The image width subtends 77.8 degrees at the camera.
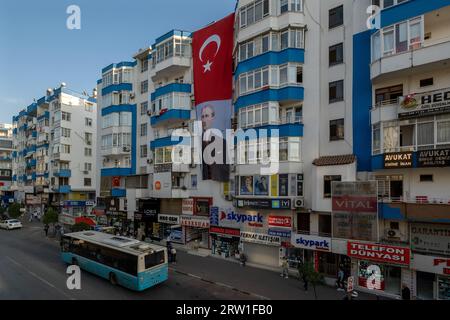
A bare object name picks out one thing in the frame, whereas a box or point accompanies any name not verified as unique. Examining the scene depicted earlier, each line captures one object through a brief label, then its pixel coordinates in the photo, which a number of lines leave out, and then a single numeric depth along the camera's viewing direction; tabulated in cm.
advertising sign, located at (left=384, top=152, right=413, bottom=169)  1773
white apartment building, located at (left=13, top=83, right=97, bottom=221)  5351
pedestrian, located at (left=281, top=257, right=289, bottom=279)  2236
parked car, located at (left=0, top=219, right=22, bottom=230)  4412
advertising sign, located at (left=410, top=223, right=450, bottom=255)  1742
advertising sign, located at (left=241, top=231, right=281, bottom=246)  2408
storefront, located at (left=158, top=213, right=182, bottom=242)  3294
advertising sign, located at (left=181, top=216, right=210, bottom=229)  2982
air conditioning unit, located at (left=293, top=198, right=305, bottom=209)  2292
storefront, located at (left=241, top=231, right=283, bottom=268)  2447
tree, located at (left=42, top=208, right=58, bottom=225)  3822
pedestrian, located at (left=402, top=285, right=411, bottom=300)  1692
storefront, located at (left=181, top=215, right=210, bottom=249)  3016
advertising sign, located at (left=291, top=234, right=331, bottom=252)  2064
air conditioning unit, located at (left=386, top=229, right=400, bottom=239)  1906
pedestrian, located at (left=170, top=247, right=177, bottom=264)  2581
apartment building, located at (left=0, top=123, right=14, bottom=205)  7938
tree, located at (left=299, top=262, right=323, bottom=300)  1712
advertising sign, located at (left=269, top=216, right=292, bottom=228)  2368
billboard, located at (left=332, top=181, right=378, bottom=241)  1903
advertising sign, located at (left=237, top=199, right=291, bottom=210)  2319
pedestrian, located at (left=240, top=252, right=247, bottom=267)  2558
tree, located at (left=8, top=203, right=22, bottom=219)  4812
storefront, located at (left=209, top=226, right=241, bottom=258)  2761
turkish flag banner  2923
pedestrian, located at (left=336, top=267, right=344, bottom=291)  1958
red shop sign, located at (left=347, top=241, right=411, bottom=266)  1737
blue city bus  1772
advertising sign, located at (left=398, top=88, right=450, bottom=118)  1684
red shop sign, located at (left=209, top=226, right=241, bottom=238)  2708
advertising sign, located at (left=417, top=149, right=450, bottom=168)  1650
